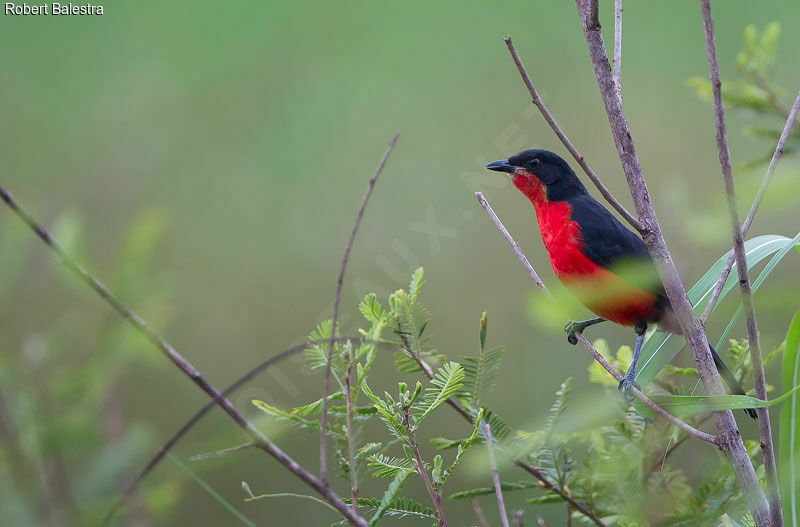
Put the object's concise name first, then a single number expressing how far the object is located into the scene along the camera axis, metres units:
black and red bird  5.99
